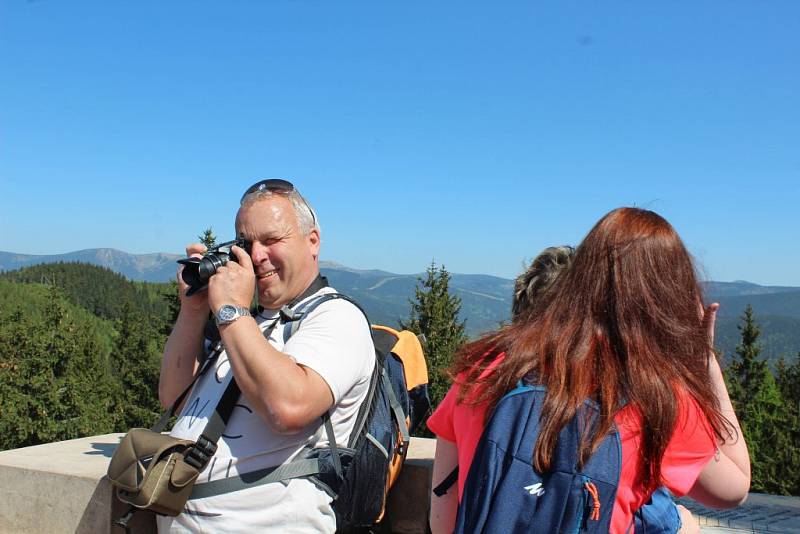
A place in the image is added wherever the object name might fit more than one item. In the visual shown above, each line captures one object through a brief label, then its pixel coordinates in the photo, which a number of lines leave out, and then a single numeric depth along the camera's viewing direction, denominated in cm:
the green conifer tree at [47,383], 3791
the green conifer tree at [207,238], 4222
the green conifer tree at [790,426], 3138
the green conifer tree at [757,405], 3152
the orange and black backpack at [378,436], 253
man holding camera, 230
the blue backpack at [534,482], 162
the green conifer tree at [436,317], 4084
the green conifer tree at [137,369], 4309
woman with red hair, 168
